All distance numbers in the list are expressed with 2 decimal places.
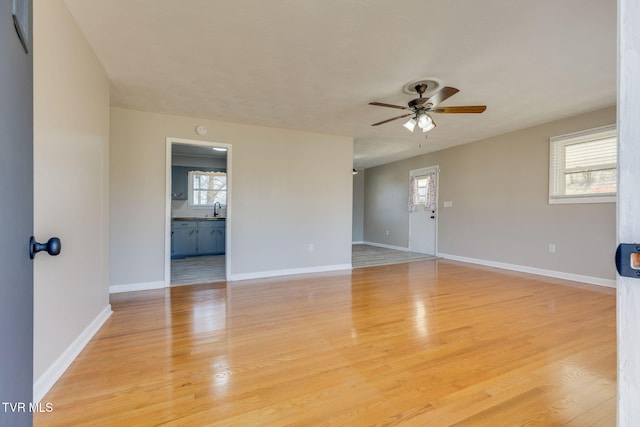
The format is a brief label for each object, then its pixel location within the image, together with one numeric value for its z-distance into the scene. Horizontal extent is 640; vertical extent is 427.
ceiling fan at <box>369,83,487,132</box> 2.91
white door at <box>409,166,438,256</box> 6.50
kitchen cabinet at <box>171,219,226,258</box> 6.00
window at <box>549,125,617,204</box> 3.83
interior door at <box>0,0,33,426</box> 0.61
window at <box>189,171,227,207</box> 6.78
